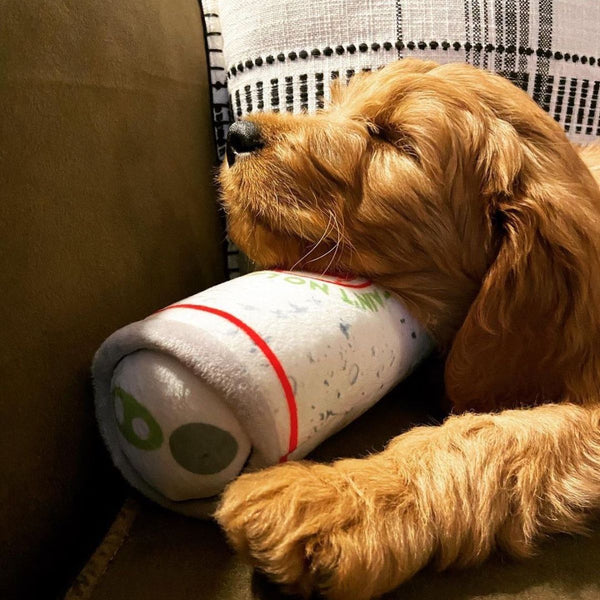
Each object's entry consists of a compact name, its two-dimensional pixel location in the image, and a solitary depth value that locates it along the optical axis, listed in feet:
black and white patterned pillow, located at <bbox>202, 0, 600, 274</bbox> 1.88
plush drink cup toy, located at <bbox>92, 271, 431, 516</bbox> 1.17
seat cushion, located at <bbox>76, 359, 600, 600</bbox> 1.18
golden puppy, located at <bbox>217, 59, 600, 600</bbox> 1.31
